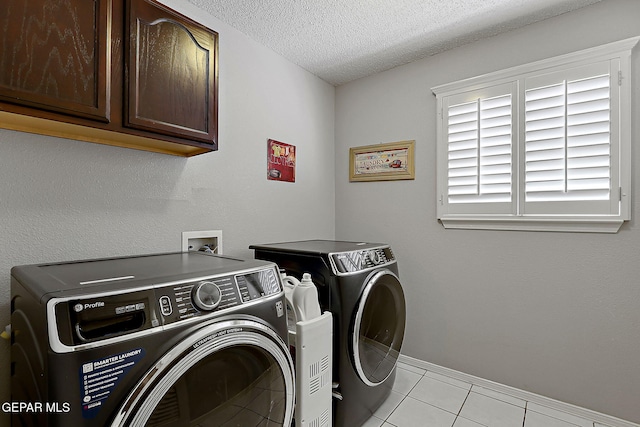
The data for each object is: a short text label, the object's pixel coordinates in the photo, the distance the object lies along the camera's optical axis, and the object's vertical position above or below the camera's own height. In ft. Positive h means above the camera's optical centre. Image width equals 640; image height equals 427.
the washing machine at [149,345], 2.33 -1.16
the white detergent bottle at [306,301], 4.63 -1.33
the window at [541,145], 5.58 +1.37
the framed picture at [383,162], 8.04 +1.39
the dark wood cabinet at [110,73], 3.21 +1.67
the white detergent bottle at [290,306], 4.70 -1.41
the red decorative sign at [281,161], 7.41 +1.26
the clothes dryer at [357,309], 5.19 -1.74
